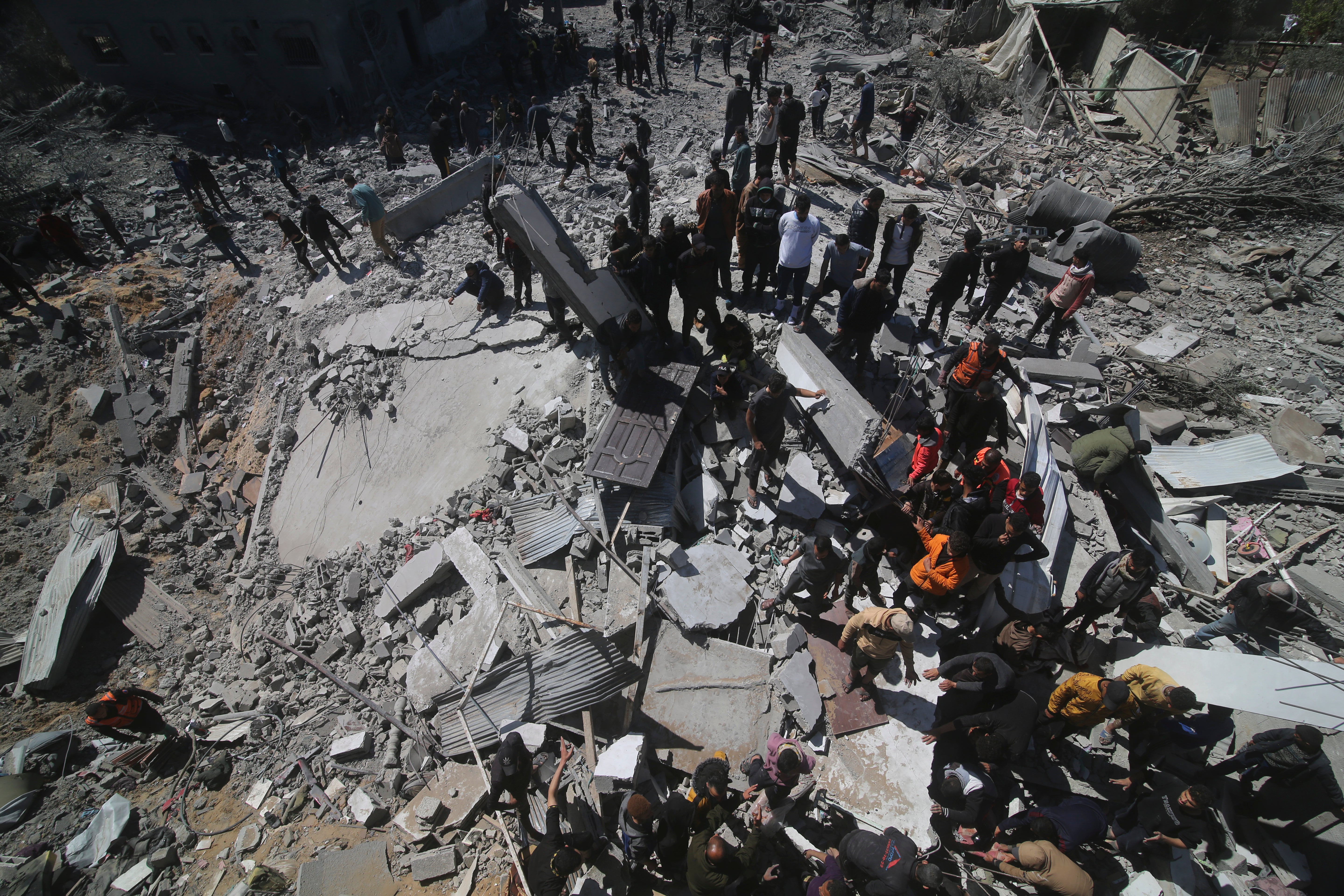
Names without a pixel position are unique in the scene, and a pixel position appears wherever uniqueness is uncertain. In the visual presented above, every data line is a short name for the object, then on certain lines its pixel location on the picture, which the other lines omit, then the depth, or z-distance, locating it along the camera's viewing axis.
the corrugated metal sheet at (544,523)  5.80
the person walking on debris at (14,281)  9.58
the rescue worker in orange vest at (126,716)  5.48
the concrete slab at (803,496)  5.62
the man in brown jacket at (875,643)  4.10
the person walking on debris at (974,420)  5.18
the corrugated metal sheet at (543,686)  4.54
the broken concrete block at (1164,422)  6.34
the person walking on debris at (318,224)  9.59
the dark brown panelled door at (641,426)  5.74
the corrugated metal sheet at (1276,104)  10.20
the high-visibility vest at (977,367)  5.33
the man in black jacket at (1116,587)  4.32
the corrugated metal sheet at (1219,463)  5.79
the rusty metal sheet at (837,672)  4.60
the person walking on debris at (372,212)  9.32
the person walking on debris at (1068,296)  6.34
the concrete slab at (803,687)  4.55
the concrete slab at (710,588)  5.12
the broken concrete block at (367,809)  4.75
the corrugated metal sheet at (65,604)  7.02
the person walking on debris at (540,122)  12.12
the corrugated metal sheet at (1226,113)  10.62
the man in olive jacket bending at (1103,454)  5.62
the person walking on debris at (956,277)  6.09
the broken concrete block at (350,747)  5.18
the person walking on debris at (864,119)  10.38
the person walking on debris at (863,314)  5.76
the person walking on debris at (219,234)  10.70
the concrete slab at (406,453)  7.09
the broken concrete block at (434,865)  4.33
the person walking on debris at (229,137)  14.57
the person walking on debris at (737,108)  9.84
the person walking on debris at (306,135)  14.72
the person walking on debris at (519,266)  7.94
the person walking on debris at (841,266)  6.09
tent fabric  13.95
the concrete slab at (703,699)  4.62
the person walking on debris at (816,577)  4.48
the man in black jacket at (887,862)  3.31
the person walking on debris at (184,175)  12.23
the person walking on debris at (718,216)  6.78
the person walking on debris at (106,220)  11.21
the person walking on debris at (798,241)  6.41
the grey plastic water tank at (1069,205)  8.94
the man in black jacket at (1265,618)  4.63
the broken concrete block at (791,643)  4.91
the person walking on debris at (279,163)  12.90
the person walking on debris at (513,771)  4.01
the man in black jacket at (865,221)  6.29
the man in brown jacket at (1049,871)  3.46
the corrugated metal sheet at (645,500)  5.75
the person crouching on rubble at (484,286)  8.18
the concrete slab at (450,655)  5.45
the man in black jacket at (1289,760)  3.69
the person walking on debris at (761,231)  6.64
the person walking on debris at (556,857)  3.69
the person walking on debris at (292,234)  9.87
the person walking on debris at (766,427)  5.16
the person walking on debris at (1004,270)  6.20
